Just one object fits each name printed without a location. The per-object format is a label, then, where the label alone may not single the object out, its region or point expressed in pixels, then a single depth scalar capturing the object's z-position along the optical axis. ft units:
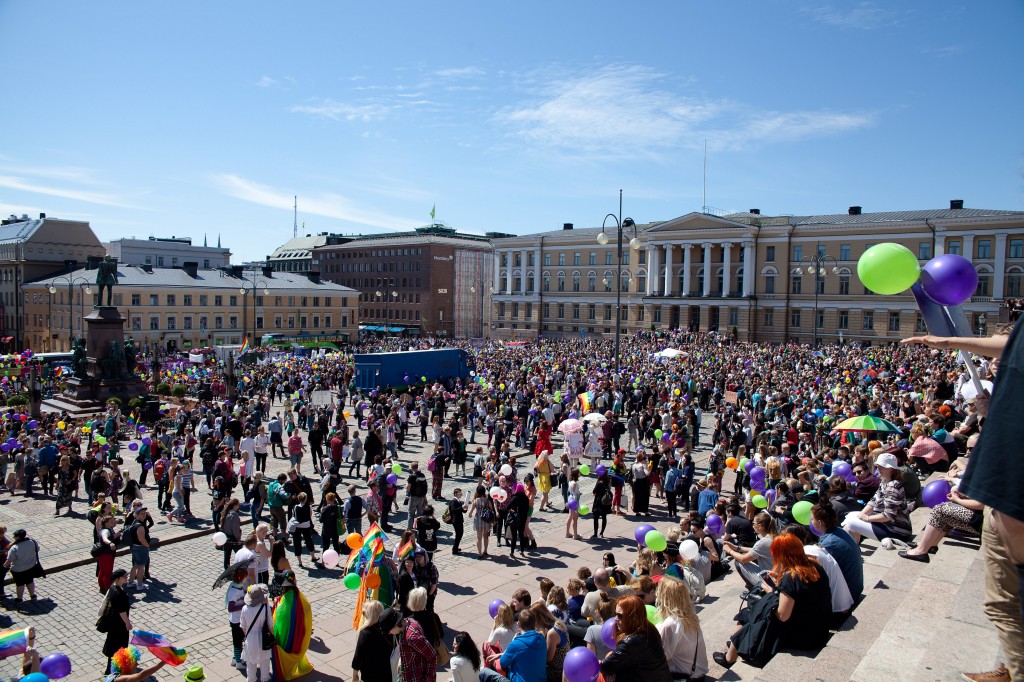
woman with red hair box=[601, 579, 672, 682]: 16.69
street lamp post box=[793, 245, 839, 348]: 201.60
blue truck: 106.01
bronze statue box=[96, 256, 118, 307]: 107.24
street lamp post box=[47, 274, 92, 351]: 211.00
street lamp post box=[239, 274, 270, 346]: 228.22
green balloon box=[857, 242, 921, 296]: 20.01
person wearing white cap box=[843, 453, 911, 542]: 27.91
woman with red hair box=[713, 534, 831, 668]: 18.86
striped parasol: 42.70
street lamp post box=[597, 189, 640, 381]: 80.69
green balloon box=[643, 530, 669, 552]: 26.40
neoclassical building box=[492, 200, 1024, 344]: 185.68
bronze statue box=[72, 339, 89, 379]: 104.37
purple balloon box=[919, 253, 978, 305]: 20.27
